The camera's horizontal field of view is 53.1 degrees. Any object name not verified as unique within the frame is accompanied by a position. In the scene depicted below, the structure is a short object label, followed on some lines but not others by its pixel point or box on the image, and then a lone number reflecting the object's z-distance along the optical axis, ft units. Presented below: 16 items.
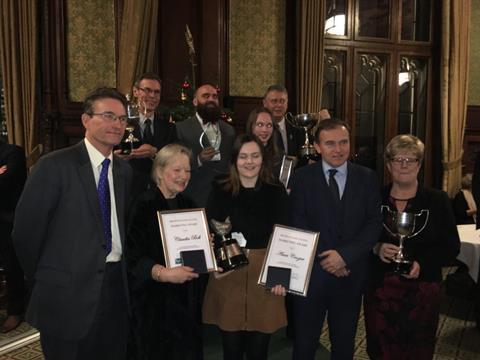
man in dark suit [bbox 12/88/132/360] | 6.35
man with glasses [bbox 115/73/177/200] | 10.29
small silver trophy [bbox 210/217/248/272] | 7.32
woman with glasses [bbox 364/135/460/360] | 8.15
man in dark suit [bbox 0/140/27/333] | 12.36
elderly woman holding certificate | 7.18
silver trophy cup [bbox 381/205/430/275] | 7.70
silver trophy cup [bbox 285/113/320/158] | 11.44
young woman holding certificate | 7.79
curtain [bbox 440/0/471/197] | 22.85
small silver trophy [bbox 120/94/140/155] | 9.37
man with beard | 10.73
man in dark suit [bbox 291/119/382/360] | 8.08
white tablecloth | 12.37
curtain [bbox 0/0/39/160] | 16.71
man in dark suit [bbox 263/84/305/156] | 11.86
